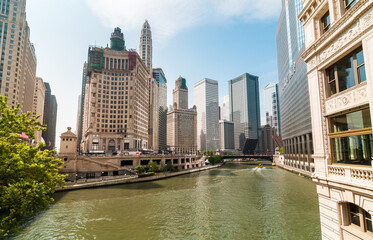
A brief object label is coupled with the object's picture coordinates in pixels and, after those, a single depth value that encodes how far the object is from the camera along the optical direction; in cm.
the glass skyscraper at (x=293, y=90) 8919
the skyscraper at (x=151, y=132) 19788
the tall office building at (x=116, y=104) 11869
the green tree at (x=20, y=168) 1345
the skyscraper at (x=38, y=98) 18110
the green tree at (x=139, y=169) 7167
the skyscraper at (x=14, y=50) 10681
